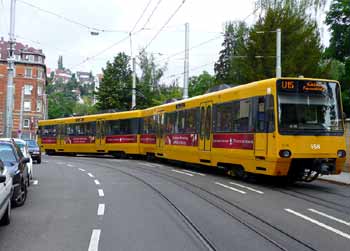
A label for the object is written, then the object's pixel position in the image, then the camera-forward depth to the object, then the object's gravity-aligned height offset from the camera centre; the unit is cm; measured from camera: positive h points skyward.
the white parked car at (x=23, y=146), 1888 -21
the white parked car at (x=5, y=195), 789 -87
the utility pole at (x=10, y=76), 2494 +330
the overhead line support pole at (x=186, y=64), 3225 +486
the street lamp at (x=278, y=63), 2241 +345
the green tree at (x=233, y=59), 3900 +835
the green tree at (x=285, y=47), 3681 +693
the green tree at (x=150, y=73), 7331 +979
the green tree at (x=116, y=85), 6744 +738
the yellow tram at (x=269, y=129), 1443 +45
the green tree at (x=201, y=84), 7028 +797
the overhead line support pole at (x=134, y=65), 4456 +653
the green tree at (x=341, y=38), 3841 +796
